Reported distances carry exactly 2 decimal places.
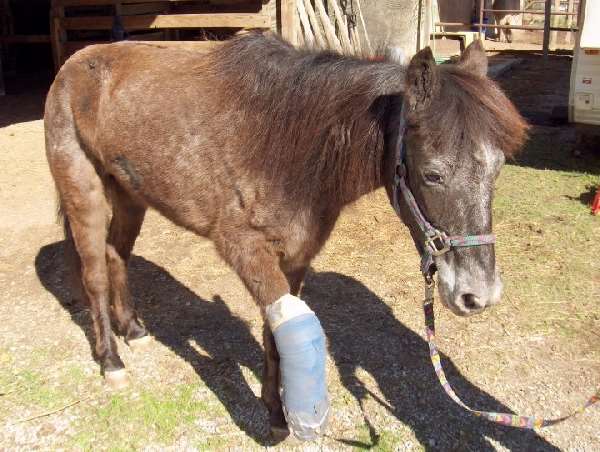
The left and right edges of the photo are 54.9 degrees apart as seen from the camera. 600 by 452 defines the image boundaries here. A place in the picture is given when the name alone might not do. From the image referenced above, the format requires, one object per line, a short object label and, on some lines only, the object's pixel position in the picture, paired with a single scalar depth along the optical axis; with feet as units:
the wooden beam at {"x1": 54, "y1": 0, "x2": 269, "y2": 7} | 28.60
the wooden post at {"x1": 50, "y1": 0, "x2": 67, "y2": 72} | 32.73
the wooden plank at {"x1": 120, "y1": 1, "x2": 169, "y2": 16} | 31.81
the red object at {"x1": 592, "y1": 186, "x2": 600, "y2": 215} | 18.93
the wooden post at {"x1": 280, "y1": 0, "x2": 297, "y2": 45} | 25.09
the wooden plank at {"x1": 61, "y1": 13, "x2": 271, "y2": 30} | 25.93
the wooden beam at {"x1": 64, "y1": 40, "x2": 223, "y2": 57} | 32.73
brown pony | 7.30
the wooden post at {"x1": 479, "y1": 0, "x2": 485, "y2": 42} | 57.67
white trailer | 22.02
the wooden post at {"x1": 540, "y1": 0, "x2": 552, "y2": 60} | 50.90
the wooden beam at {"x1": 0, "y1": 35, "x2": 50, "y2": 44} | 41.22
